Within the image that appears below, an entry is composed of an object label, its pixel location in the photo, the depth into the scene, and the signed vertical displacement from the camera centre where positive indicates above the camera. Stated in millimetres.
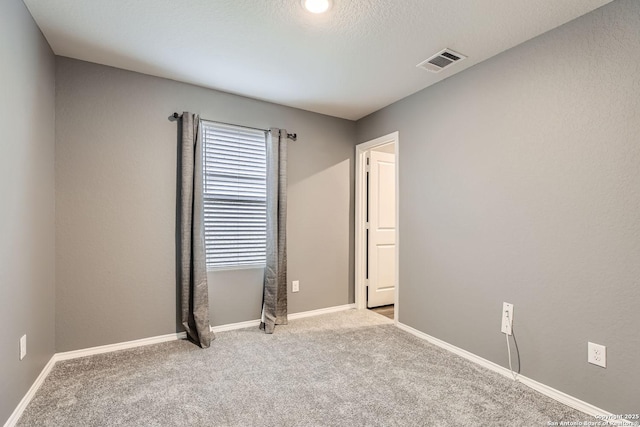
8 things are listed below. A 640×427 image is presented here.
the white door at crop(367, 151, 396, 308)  3928 -185
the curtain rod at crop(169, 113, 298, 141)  2802 +878
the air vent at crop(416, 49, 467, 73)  2316 +1205
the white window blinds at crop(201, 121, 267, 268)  3000 +193
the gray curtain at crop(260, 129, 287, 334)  3188 -174
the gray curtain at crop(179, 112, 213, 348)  2746 -208
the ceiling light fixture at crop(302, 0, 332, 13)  1790 +1229
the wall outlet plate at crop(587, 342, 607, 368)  1782 -812
